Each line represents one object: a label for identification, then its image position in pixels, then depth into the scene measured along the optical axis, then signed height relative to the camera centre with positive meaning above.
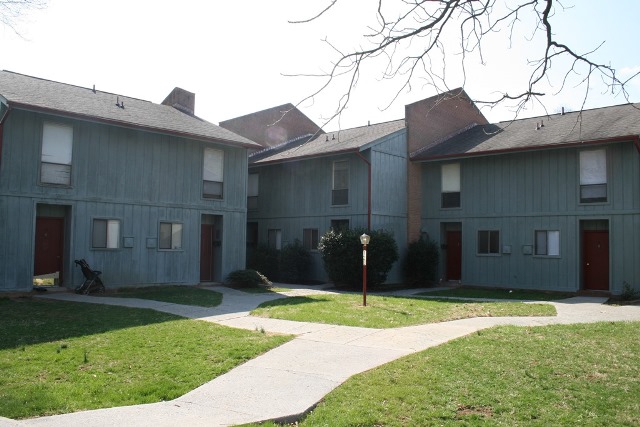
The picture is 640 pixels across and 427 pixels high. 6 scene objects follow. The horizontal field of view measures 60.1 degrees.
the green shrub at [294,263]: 24.55 -0.91
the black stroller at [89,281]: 16.77 -1.30
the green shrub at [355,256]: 21.44 -0.48
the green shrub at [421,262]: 23.58 -0.75
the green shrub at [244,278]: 20.89 -1.40
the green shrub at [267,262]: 25.67 -0.92
